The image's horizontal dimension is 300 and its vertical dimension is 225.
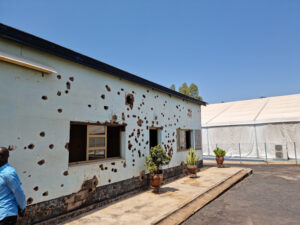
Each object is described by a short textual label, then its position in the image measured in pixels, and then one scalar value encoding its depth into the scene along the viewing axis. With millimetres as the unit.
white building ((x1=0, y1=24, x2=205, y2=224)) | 3607
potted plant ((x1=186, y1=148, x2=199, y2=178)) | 8422
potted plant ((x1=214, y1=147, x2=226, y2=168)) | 11570
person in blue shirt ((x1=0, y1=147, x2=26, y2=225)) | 2315
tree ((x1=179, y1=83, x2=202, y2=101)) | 36031
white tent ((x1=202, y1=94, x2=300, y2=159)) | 15062
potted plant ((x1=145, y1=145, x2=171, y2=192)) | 6164
